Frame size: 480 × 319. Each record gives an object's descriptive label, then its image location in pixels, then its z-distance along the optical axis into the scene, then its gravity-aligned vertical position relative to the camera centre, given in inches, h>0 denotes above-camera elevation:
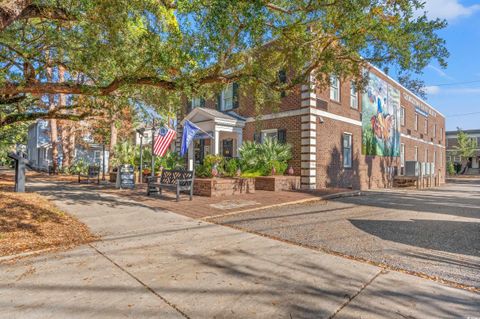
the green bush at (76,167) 962.5 -9.2
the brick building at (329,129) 548.4 +82.2
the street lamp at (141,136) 608.4 +61.4
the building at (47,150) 1211.2 +63.4
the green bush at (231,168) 507.5 -3.7
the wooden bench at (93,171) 634.4 -14.4
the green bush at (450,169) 1712.1 -5.4
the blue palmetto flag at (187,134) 484.7 +53.6
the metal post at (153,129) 579.6 +77.8
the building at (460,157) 2101.4 +104.7
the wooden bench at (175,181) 386.0 -22.0
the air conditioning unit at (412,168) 830.1 -0.8
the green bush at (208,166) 467.5 -0.6
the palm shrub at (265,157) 530.9 +18.1
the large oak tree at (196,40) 246.2 +127.9
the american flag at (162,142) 557.3 +45.4
